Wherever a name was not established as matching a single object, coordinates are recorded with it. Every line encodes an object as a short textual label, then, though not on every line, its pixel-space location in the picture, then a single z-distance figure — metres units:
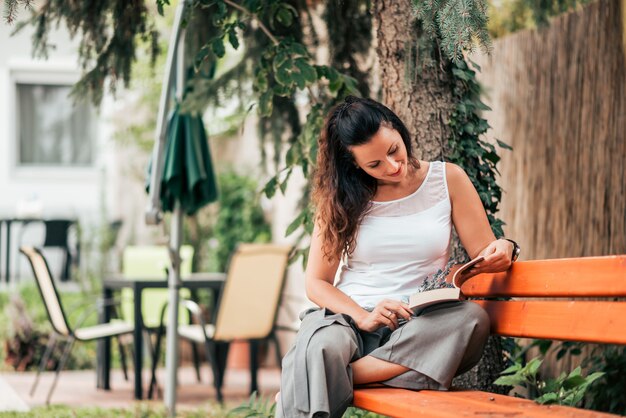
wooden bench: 2.82
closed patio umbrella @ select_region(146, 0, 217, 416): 5.50
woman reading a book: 3.23
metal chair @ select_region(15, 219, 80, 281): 12.09
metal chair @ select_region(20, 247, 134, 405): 6.83
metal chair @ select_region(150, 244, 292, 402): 6.57
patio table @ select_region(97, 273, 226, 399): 6.84
